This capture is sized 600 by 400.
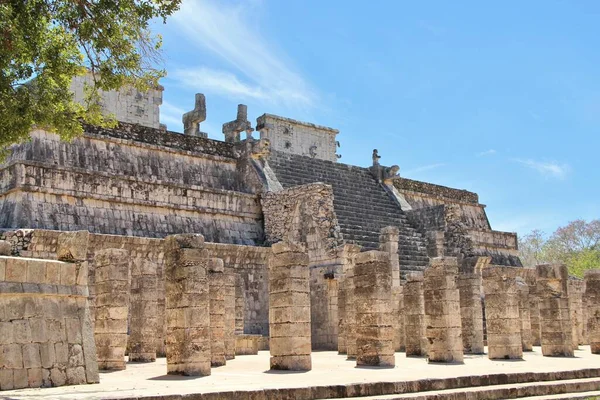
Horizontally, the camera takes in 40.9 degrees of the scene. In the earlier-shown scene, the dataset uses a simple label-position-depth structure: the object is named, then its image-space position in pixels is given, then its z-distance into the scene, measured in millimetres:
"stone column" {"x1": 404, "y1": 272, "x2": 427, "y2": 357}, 17812
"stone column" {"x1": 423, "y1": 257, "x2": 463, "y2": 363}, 16047
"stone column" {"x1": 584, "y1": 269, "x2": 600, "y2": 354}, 19594
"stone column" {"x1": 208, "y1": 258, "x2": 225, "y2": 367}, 15676
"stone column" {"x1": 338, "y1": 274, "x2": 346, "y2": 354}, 19188
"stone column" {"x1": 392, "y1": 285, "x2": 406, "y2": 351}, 20625
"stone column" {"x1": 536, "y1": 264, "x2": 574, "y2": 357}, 18609
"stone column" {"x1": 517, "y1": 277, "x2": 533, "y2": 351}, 21266
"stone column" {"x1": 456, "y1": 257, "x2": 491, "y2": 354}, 19328
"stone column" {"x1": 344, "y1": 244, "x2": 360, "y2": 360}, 17750
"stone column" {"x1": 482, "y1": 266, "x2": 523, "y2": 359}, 17547
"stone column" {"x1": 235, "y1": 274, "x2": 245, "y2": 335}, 20391
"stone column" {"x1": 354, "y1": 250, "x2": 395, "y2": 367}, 14812
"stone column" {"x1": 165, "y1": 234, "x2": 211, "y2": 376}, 12539
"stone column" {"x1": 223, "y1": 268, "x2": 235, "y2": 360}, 18047
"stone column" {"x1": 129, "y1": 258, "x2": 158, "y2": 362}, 16484
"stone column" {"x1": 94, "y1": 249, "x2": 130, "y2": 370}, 14320
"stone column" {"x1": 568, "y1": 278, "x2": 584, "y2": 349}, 24609
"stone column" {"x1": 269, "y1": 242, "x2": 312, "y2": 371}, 13781
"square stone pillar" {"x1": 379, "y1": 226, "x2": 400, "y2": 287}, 22672
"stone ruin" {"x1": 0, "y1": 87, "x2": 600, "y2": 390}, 11023
